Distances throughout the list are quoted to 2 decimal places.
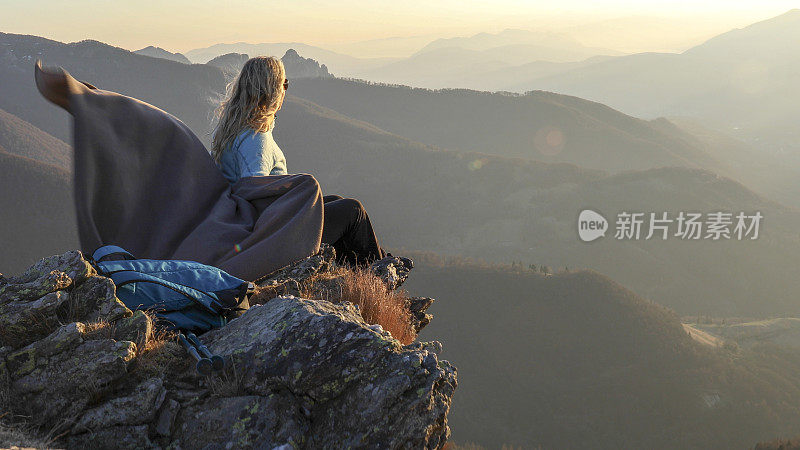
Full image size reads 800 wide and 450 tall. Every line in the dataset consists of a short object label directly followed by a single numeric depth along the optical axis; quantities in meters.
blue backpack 3.17
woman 4.62
